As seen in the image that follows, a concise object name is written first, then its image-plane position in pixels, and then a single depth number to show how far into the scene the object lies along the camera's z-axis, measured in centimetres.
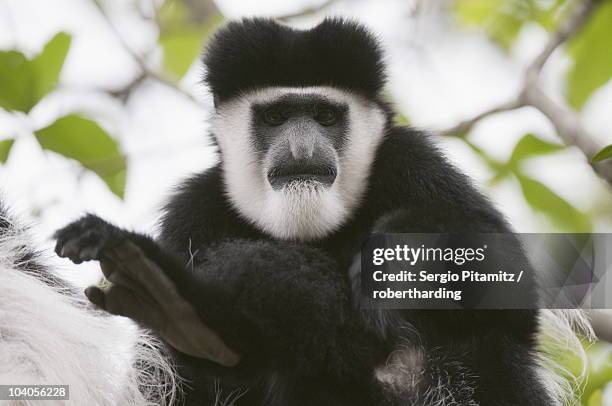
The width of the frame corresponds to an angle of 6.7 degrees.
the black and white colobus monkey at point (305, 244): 346
